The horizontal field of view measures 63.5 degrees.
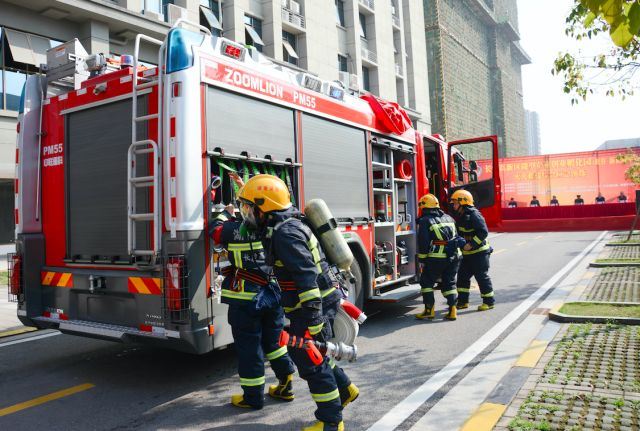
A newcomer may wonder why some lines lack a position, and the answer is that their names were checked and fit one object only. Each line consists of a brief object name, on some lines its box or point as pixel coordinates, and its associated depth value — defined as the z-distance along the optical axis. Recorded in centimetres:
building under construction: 5925
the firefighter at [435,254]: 691
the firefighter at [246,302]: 383
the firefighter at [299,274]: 331
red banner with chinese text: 2525
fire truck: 403
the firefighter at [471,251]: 759
